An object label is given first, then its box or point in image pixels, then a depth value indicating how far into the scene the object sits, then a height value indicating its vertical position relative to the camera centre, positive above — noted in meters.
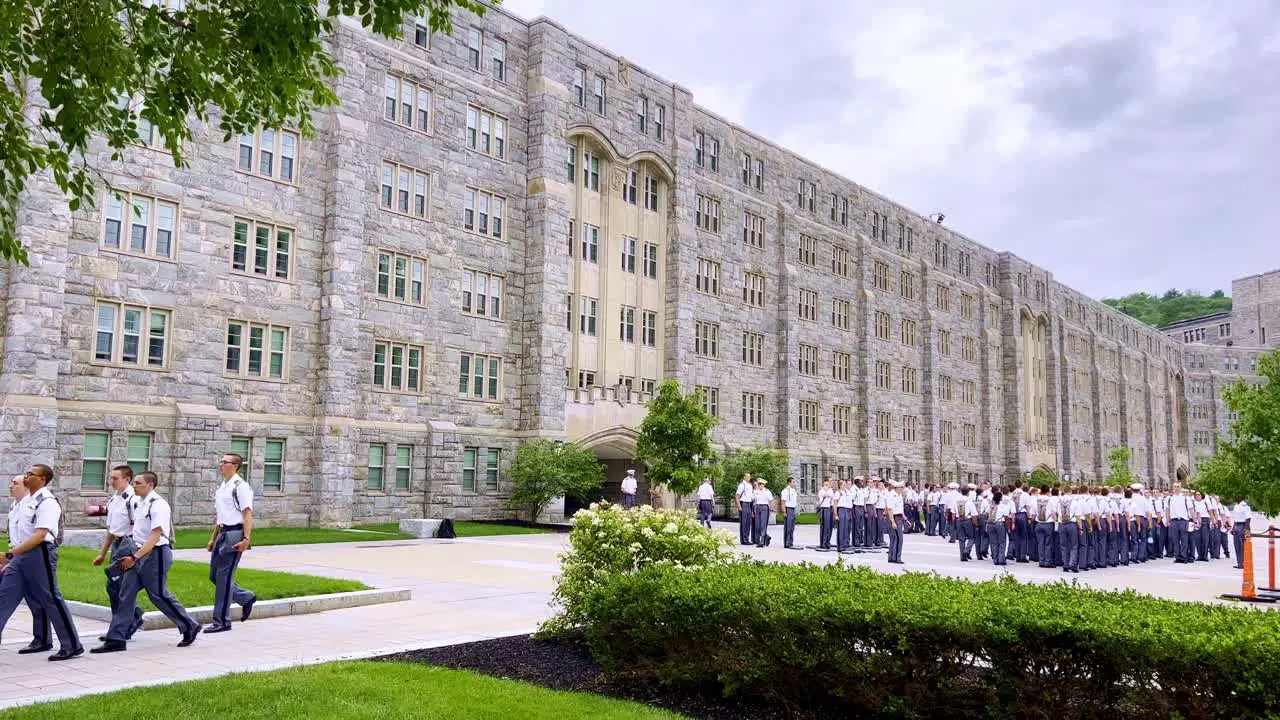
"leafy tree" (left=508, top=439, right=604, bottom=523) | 32.50 -0.23
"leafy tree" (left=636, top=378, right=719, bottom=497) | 33.53 +0.92
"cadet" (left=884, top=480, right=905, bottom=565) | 23.03 -1.31
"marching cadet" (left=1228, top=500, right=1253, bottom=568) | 24.76 -1.06
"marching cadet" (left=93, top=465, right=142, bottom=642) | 10.12 -0.74
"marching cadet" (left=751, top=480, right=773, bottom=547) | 27.05 -1.20
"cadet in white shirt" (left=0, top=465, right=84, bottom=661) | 9.29 -1.08
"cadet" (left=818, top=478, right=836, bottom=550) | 26.52 -1.11
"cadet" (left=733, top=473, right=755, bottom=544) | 27.83 -1.25
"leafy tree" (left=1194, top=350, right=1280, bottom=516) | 15.68 +0.46
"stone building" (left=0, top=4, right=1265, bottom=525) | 25.25 +5.73
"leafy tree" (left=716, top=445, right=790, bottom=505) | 40.97 +0.01
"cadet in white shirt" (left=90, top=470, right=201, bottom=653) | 9.90 -1.13
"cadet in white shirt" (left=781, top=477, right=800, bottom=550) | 28.98 -1.13
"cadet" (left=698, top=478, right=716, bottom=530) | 30.89 -0.93
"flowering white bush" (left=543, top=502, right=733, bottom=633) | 10.12 -0.81
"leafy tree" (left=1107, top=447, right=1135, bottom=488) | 58.91 +0.55
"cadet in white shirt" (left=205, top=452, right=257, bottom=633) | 10.91 -0.82
